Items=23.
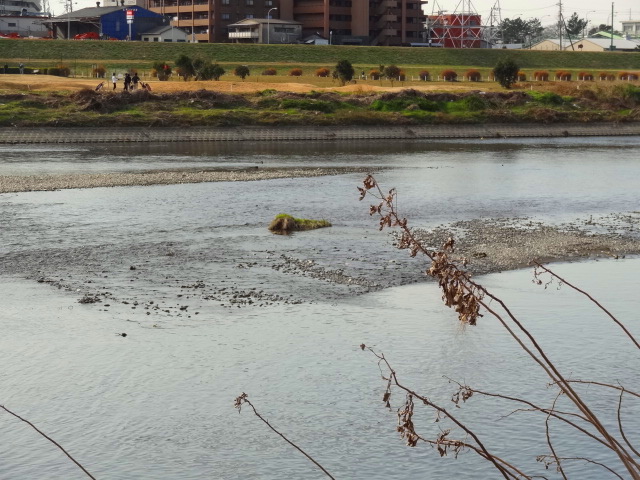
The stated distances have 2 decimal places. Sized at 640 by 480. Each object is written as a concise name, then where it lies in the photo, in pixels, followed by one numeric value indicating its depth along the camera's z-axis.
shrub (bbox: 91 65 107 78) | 101.38
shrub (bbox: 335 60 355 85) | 96.50
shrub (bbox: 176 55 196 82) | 95.88
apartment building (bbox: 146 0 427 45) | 152.38
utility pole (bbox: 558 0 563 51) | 190.38
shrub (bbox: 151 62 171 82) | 96.51
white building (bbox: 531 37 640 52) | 187.12
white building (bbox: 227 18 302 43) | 144.25
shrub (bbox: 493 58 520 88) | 96.06
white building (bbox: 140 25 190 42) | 145.88
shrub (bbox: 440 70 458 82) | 107.98
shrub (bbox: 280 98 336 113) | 77.31
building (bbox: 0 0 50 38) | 167.88
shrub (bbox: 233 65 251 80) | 99.88
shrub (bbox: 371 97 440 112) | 79.56
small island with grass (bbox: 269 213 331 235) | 30.62
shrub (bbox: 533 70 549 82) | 112.70
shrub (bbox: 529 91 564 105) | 85.24
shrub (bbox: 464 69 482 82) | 107.12
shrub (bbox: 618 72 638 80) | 117.56
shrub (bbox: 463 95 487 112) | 80.94
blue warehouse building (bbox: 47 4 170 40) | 149.12
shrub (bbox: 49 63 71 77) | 99.56
